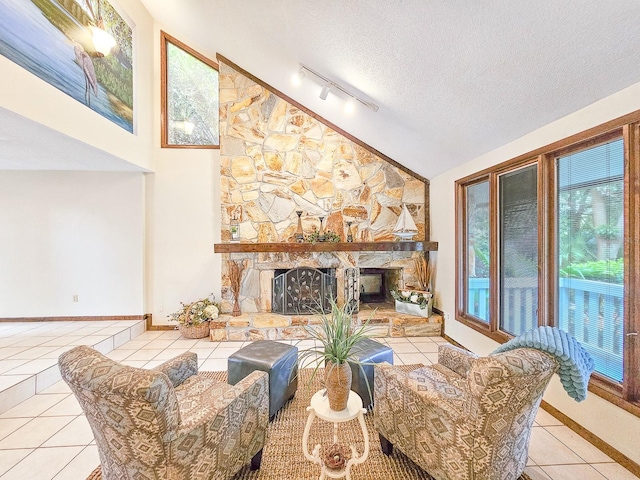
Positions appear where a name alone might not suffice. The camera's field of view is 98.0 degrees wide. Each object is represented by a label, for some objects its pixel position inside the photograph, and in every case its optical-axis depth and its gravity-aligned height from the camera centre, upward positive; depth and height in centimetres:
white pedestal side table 120 -80
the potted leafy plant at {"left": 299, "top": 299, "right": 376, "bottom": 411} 128 -55
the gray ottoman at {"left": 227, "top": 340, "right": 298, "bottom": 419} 204 -95
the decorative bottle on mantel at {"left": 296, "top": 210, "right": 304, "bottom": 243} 412 +13
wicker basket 377 -122
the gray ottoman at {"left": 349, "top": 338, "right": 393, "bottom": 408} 213 -98
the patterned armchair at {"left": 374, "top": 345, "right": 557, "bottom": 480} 114 -83
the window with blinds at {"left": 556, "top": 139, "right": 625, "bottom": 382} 182 -7
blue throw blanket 125 -53
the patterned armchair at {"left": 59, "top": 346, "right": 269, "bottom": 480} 102 -79
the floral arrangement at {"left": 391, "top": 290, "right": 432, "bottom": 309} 390 -81
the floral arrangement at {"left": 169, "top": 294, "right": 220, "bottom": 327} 377 -100
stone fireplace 412 +68
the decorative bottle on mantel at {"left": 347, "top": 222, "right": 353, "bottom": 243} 418 +11
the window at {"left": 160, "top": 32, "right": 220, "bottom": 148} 431 +229
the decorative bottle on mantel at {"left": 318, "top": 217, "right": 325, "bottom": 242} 405 +10
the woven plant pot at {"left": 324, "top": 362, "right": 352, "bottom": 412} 128 -66
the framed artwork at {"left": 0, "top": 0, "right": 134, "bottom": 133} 224 +188
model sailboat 408 +21
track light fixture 307 +171
